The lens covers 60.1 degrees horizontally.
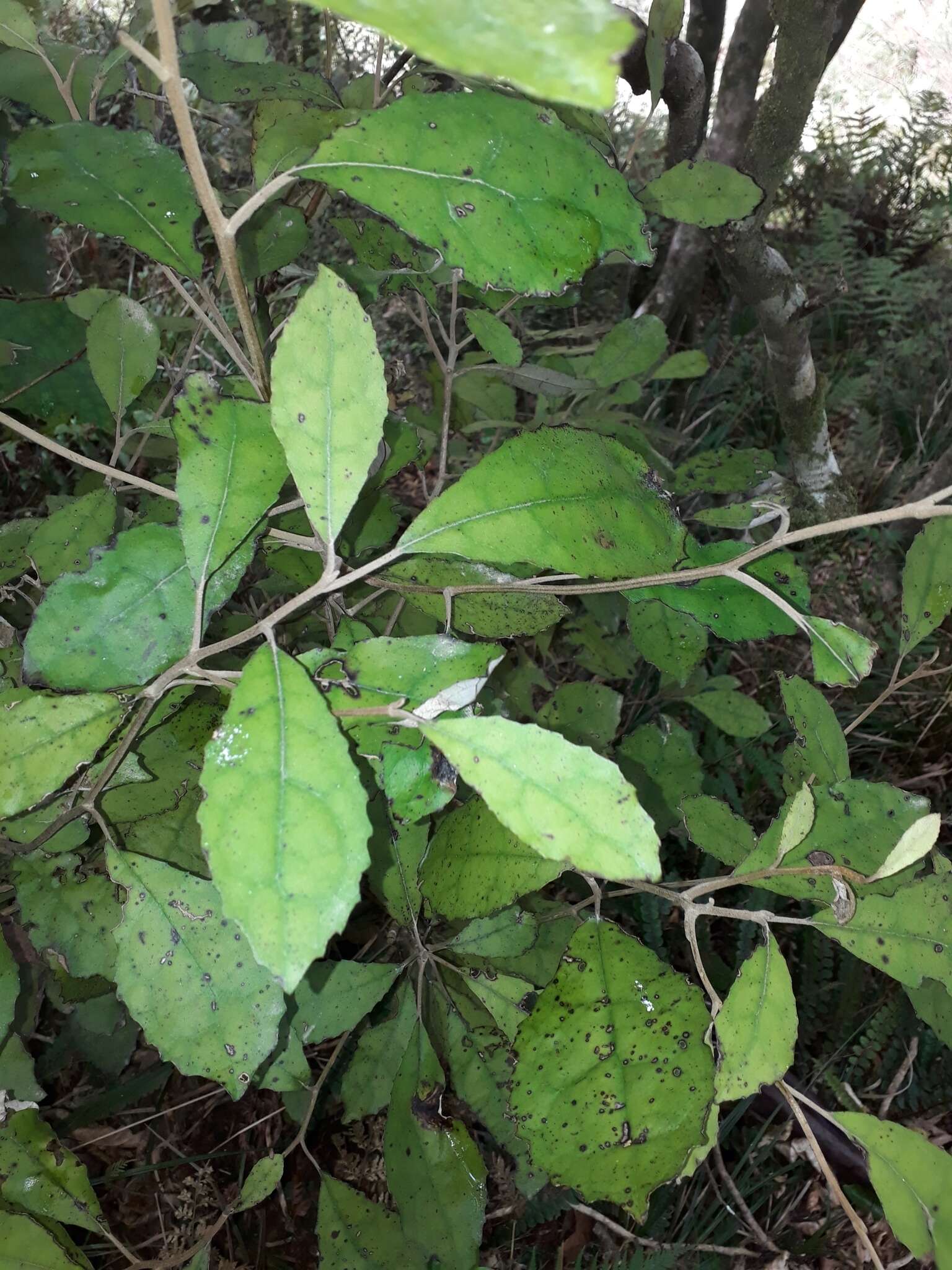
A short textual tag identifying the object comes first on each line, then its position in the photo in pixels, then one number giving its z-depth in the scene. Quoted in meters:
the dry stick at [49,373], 1.04
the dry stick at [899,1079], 1.38
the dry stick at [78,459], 0.68
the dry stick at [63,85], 0.81
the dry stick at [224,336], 0.69
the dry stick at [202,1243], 0.91
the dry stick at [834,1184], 0.60
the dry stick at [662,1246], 1.23
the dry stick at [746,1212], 1.31
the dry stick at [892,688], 1.00
